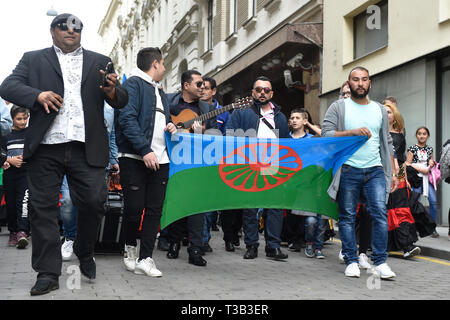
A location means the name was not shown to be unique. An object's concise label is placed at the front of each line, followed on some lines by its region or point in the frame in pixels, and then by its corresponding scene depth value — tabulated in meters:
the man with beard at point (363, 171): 5.95
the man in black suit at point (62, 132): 4.74
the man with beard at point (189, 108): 6.73
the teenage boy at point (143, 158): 5.62
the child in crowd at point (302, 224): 7.54
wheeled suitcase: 6.97
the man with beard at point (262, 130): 7.10
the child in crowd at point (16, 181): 8.20
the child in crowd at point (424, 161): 10.07
